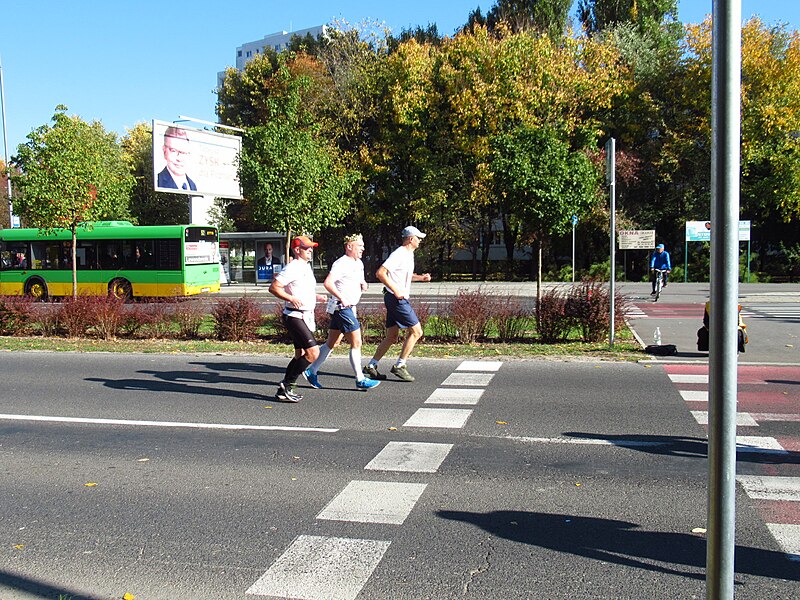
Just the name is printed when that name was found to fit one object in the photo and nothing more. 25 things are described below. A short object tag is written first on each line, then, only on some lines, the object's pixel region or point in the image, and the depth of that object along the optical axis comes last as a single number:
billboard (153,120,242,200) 34.00
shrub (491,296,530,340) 14.32
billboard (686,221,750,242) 34.06
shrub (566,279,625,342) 13.84
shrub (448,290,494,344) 14.17
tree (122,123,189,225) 53.75
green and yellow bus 29.16
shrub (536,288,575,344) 13.94
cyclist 25.12
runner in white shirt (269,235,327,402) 8.67
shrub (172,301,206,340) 15.49
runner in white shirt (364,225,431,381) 9.70
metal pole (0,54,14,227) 43.31
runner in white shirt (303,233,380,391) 9.23
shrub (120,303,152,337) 15.73
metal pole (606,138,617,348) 12.40
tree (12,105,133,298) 22.31
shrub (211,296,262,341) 15.10
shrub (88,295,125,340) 15.70
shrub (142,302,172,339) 15.69
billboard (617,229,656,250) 31.84
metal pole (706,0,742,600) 2.12
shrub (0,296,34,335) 16.70
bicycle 24.86
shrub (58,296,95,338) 15.95
